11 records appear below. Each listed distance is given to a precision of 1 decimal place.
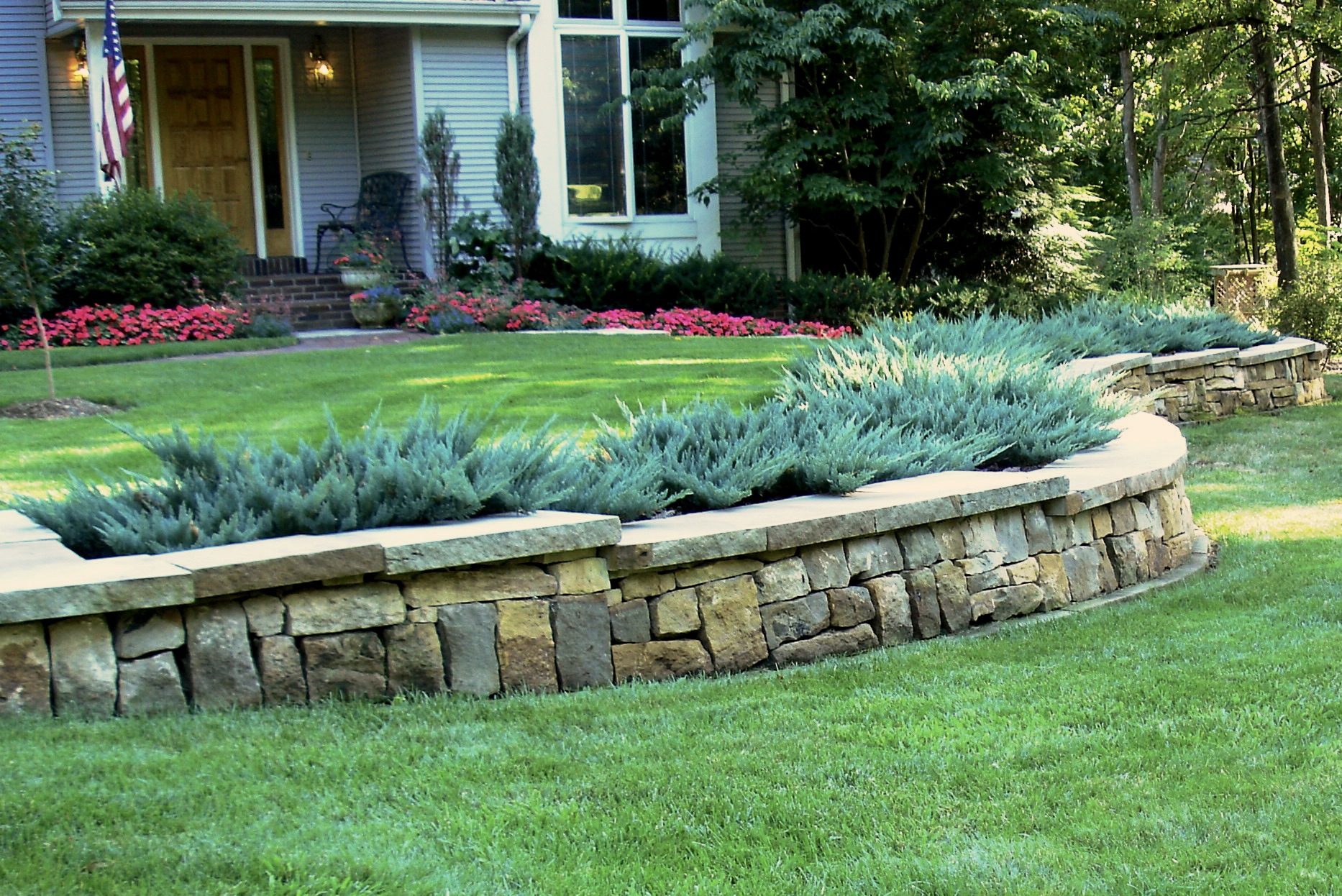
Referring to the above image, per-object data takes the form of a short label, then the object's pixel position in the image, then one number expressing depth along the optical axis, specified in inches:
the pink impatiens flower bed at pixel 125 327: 477.4
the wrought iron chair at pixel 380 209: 619.5
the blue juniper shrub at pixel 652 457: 168.7
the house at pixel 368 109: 601.0
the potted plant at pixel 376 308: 553.0
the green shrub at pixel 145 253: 507.8
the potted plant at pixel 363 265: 573.3
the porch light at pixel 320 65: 630.5
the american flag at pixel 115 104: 515.5
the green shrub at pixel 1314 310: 576.4
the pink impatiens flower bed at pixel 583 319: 518.9
